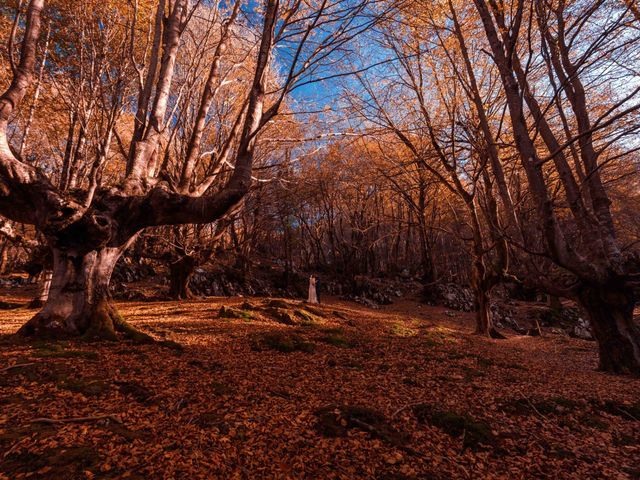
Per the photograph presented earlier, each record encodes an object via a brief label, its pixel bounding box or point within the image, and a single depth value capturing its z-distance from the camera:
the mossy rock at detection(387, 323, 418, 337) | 8.05
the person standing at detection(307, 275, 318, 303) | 15.23
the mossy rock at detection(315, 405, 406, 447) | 2.57
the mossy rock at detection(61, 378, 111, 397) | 2.92
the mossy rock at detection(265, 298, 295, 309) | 9.49
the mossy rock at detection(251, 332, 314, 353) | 5.21
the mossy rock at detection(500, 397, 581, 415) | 3.38
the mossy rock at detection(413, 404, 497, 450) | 2.65
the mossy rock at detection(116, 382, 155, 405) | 2.88
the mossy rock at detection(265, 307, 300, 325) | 8.07
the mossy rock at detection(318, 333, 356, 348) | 5.89
